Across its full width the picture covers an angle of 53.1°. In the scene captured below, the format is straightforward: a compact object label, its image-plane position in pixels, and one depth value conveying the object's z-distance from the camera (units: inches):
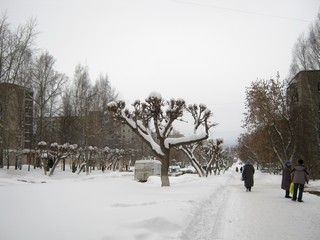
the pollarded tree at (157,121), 708.0
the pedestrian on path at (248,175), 764.0
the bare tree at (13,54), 1178.0
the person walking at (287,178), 596.6
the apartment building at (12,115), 1267.2
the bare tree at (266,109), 1178.0
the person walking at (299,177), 515.5
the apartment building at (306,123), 1288.1
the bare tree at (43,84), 1578.5
